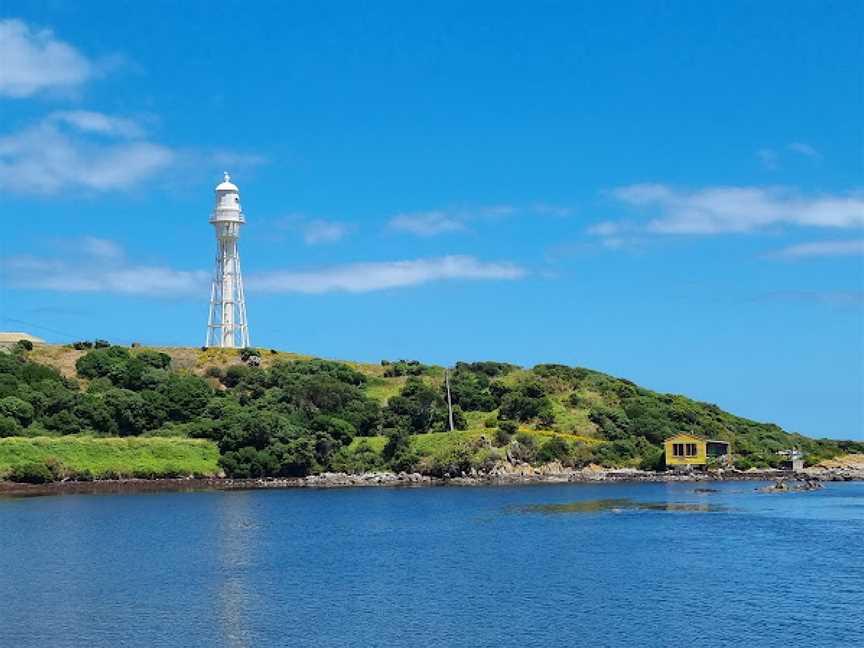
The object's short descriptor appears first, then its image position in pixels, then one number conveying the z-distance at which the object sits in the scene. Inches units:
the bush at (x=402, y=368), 6210.6
